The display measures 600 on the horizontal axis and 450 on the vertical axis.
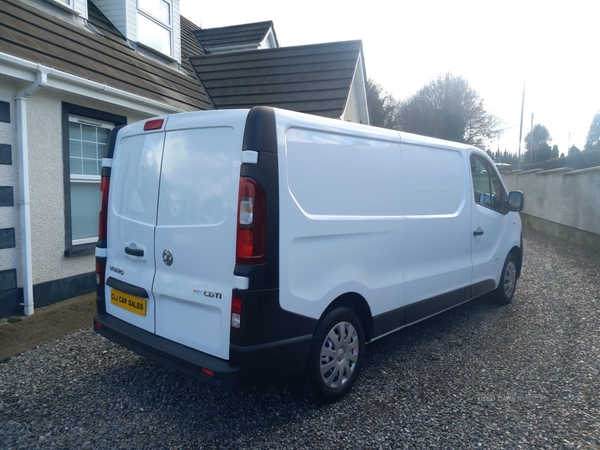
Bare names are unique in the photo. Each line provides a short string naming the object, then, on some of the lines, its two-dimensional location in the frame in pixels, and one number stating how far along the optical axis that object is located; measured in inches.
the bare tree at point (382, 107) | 1721.2
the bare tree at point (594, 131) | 1665.8
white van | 118.3
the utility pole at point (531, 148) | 1580.6
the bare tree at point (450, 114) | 1680.6
